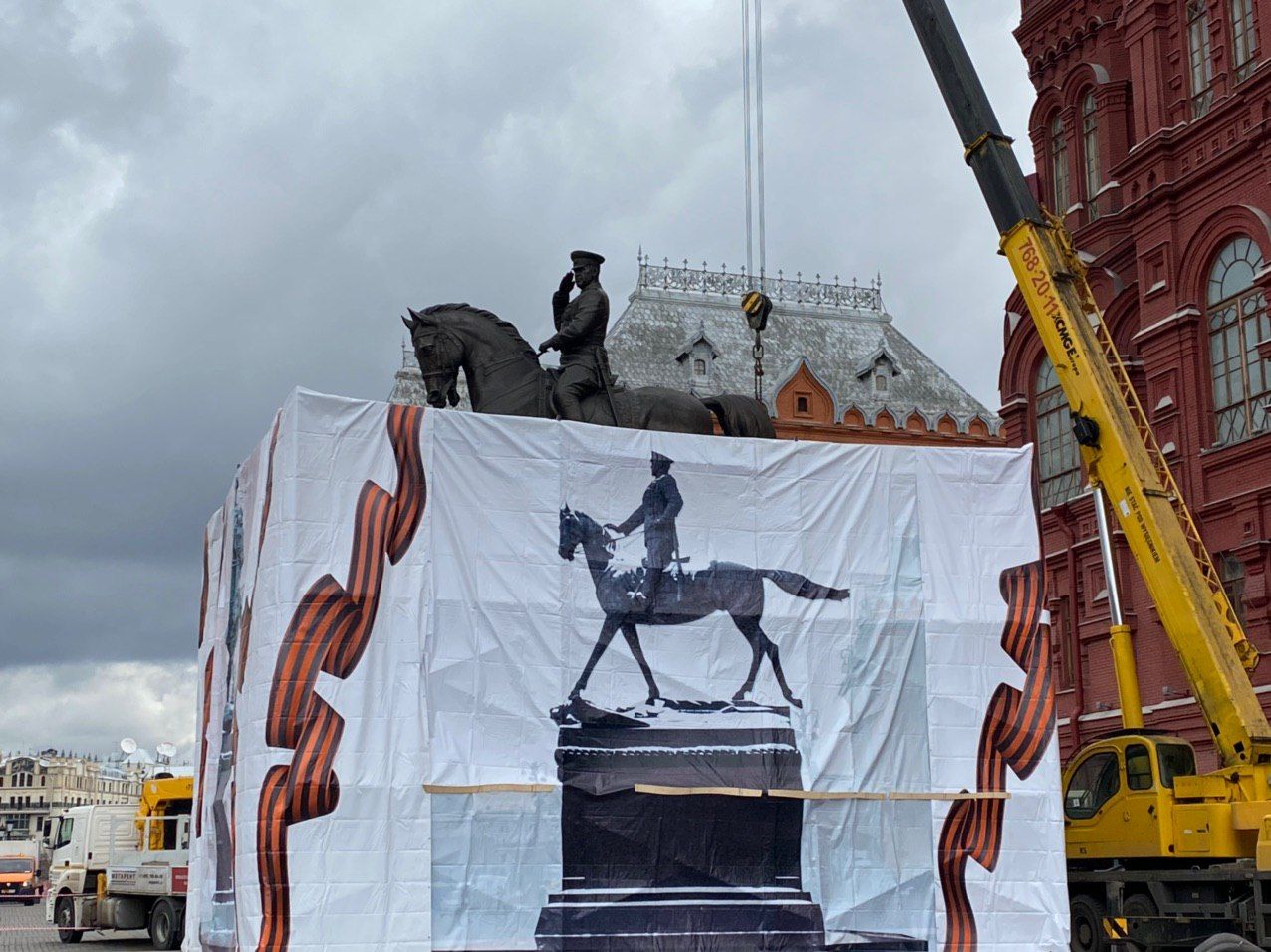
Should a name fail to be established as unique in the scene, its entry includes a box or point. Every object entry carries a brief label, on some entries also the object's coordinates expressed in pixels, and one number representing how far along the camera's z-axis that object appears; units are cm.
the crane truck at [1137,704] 1798
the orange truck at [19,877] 5991
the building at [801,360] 4844
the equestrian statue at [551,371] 1645
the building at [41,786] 18050
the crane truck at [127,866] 2920
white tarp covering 1351
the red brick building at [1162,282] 2836
